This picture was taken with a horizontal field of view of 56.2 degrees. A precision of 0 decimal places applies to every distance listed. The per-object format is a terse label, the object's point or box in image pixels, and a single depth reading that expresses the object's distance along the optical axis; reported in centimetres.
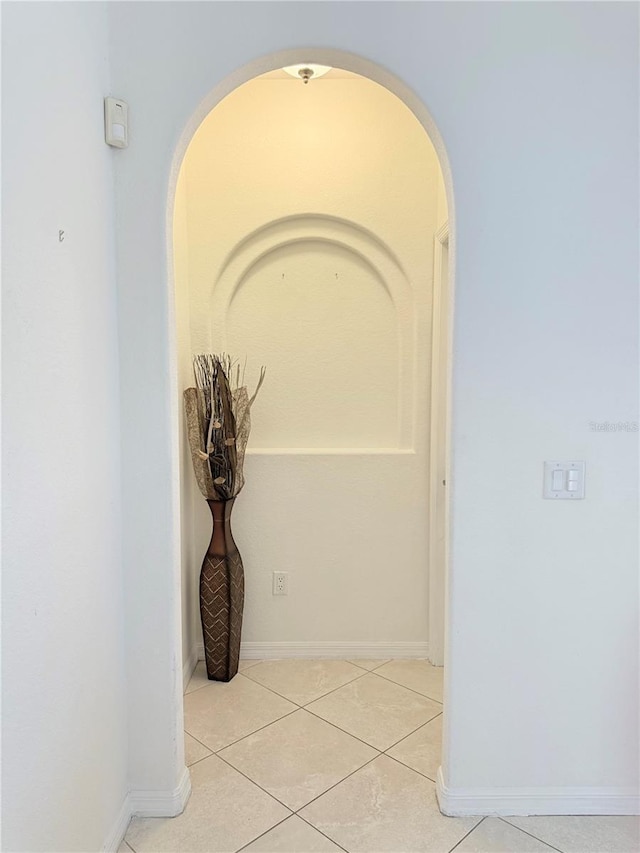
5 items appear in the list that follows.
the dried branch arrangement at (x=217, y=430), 259
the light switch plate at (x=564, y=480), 180
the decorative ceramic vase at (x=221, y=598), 264
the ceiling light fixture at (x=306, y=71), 247
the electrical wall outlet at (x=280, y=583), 292
